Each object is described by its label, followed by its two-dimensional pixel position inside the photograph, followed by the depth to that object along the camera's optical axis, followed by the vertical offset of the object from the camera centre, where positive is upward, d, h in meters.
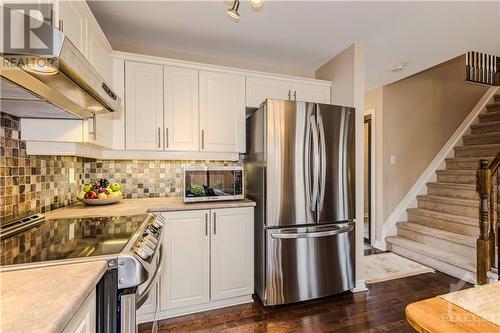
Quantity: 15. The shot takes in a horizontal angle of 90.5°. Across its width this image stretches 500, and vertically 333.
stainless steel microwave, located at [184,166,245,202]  2.23 -0.14
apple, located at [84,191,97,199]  2.03 -0.21
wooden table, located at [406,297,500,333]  0.69 -0.45
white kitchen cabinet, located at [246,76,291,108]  2.57 +0.83
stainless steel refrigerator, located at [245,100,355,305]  2.13 -0.29
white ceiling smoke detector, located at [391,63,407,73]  3.01 +1.24
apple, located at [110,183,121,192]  2.22 -0.16
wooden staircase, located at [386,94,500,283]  2.91 -0.66
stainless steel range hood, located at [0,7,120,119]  0.87 +0.39
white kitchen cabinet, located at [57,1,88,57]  1.37 +0.88
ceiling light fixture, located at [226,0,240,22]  1.61 +1.02
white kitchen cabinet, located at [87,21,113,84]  1.75 +0.90
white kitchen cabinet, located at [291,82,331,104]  2.74 +0.85
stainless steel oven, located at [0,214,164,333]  0.98 -0.35
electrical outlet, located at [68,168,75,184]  2.13 -0.05
